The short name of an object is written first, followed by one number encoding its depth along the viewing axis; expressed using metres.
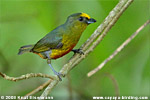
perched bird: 5.62
